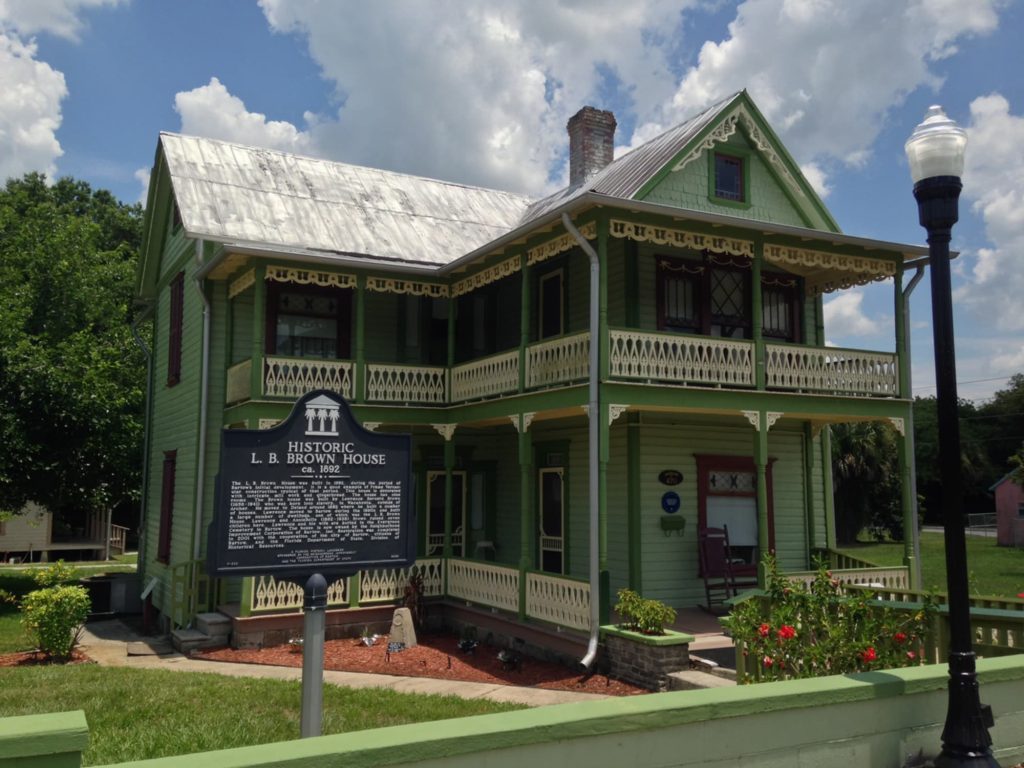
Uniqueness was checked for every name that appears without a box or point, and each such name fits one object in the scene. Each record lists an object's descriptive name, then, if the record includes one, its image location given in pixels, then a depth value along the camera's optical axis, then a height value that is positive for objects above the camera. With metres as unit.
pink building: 45.94 -0.83
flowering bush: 7.21 -1.14
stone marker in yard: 14.33 -2.15
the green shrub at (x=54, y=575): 13.75 -1.25
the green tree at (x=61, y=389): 20.30 +2.43
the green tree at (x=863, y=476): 39.09 +0.88
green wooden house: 13.63 +2.23
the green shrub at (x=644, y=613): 11.38 -1.49
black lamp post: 5.45 +0.59
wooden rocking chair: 14.72 -1.17
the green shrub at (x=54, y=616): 13.20 -1.77
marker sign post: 5.86 -0.08
